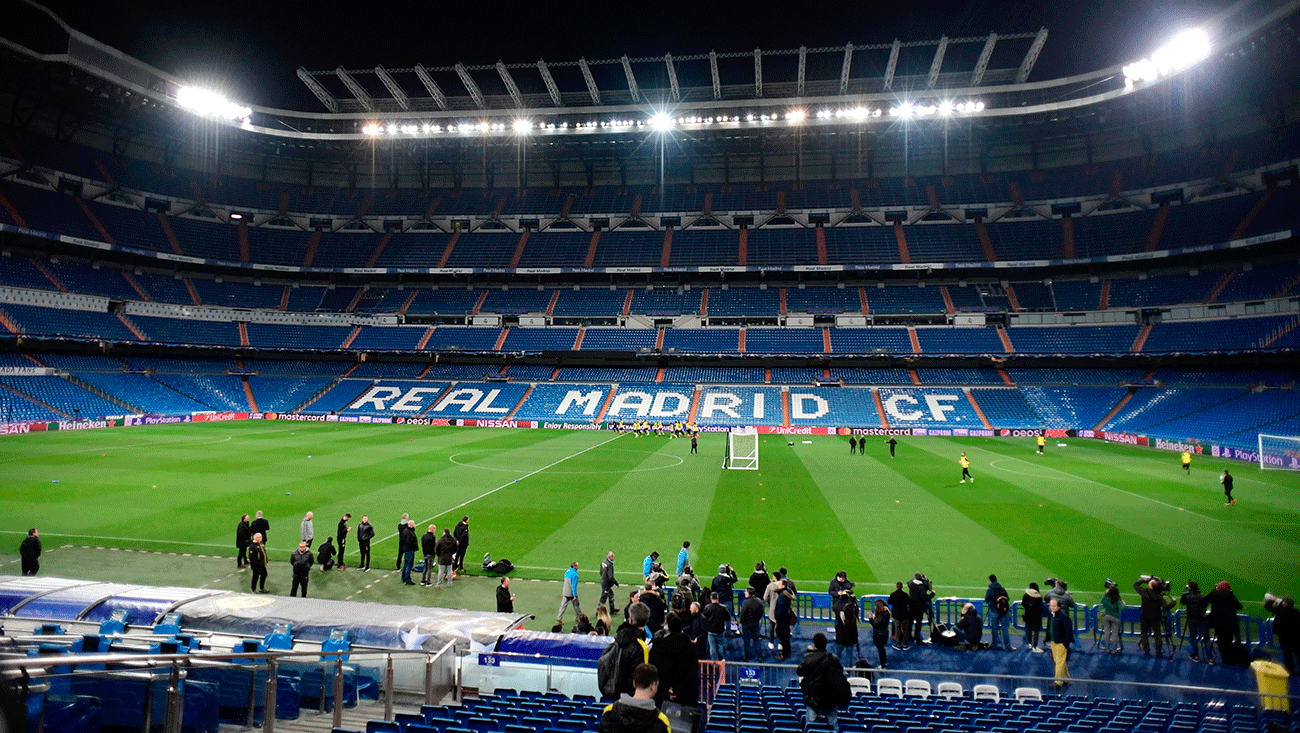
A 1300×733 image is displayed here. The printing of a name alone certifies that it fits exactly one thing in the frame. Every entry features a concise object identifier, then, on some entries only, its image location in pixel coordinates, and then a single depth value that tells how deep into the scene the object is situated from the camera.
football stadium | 9.37
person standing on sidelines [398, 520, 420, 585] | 14.74
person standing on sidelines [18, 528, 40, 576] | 13.23
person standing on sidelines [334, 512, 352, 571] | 15.16
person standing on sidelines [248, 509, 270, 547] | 14.91
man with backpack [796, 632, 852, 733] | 6.72
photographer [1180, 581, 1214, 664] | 10.98
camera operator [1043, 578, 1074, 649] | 10.60
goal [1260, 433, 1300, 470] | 31.91
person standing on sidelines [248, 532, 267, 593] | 13.45
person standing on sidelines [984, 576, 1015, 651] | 11.28
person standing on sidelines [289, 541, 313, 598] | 13.01
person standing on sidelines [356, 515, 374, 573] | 15.39
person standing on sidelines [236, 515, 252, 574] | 15.06
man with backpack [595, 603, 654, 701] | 5.68
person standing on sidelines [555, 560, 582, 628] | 12.08
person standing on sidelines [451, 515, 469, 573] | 15.22
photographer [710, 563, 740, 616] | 11.70
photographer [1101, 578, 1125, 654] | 10.91
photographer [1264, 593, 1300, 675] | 10.20
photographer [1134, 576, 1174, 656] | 11.05
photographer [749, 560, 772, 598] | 11.72
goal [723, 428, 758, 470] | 31.50
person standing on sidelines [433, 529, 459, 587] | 14.46
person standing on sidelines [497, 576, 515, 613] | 11.81
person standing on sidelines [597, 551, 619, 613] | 12.56
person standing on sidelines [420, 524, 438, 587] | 14.72
